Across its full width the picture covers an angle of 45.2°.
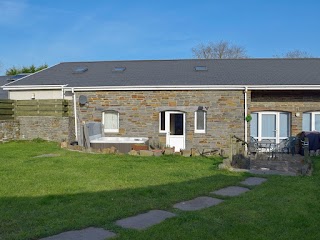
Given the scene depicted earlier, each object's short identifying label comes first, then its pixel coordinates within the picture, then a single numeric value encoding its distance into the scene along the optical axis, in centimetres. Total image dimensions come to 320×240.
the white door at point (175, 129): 1816
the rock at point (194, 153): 1554
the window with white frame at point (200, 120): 1806
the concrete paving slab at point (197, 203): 669
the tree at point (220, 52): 4609
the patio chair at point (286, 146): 1777
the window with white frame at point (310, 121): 1845
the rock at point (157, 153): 1498
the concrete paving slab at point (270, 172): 1075
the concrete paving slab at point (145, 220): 550
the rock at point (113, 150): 1513
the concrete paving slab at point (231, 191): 796
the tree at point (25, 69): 4226
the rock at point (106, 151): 1508
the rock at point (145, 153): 1485
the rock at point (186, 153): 1540
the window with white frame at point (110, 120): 1886
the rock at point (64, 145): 1601
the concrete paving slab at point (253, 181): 925
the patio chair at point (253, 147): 1616
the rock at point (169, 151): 1548
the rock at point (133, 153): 1483
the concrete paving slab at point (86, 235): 488
